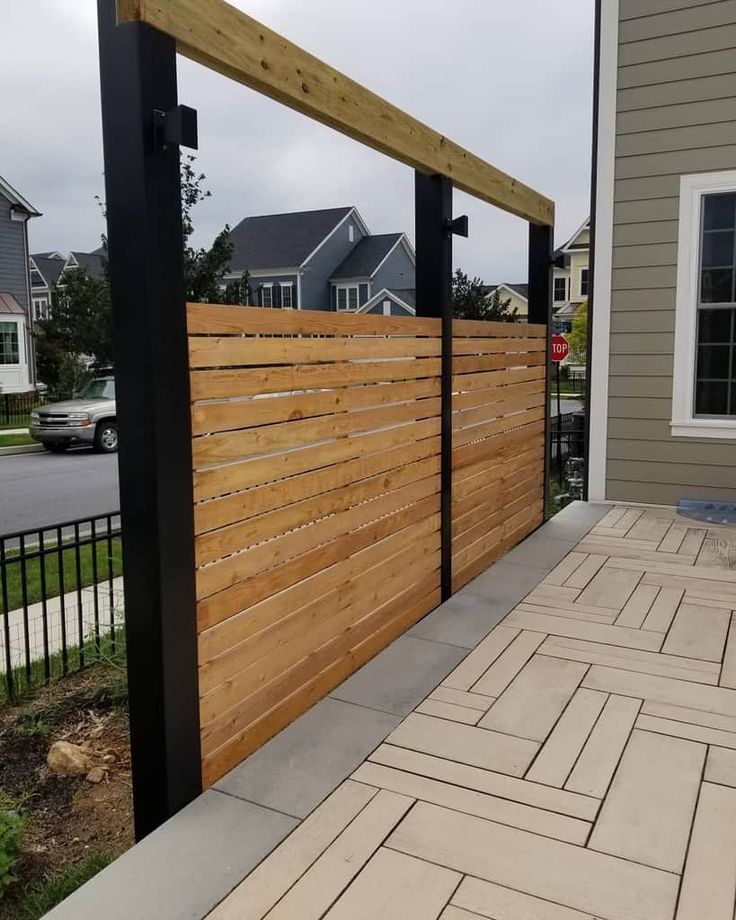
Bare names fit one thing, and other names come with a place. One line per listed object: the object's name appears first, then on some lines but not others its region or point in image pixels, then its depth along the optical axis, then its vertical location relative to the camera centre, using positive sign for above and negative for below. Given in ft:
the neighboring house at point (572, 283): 109.40 +11.13
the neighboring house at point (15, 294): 64.44 +5.74
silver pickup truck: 41.81 -3.22
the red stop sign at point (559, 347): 48.36 +0.68
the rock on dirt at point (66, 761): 9.02 -4.51
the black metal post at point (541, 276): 17.72 +1.83
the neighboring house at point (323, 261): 102.83 +13.15
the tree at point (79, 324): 40.73 +2.70
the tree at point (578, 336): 89.88 +2.59
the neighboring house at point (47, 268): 114.32 +14.08
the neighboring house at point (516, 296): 124.82 +10.21
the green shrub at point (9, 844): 6.77 -4.27
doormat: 18.19 -3.62
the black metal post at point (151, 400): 5.96 -0.30
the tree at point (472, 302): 51.19 +3.72
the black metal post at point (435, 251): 11.79 +1.61
